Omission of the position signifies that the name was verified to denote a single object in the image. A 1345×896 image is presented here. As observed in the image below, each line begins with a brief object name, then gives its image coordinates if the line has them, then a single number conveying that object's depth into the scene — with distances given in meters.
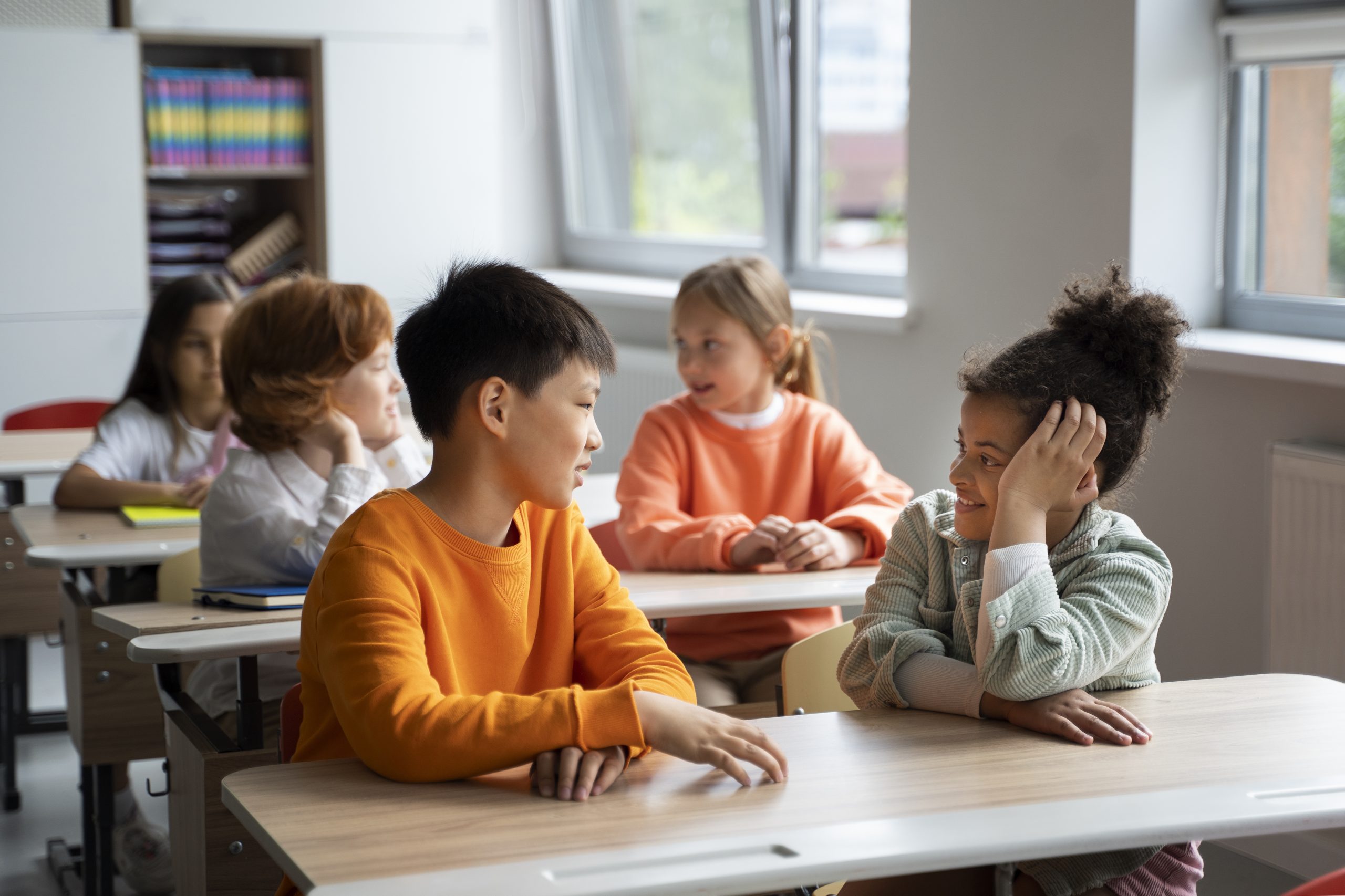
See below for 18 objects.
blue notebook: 2.11
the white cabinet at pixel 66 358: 4.77
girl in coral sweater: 2.59
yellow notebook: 2.79
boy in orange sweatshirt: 1.32
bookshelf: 5.05
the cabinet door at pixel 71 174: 4.72
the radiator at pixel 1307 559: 2.64
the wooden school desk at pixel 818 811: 1.11
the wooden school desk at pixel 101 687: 2.54
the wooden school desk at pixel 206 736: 1.86
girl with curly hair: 1.48
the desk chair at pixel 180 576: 2.52
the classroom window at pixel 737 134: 4.52
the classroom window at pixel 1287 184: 2.99
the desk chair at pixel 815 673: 1.91
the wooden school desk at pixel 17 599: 3.29
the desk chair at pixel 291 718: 1.72
